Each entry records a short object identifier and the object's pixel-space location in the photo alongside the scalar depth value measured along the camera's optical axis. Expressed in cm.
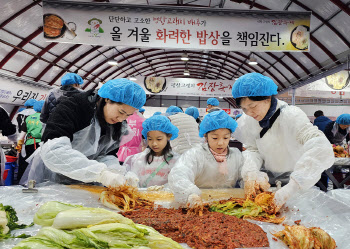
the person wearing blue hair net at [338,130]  627
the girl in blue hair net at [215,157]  257
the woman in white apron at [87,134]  207
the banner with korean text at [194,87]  1420
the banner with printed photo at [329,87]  1127
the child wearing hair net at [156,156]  316
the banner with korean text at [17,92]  1106
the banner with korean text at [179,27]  586
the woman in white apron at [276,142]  198
